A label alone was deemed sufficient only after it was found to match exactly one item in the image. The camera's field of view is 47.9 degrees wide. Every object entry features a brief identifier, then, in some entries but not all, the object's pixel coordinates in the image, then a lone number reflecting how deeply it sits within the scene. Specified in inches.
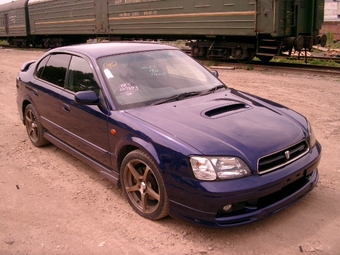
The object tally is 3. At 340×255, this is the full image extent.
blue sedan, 117.0
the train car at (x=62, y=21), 794.8
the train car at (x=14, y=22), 1089.4
